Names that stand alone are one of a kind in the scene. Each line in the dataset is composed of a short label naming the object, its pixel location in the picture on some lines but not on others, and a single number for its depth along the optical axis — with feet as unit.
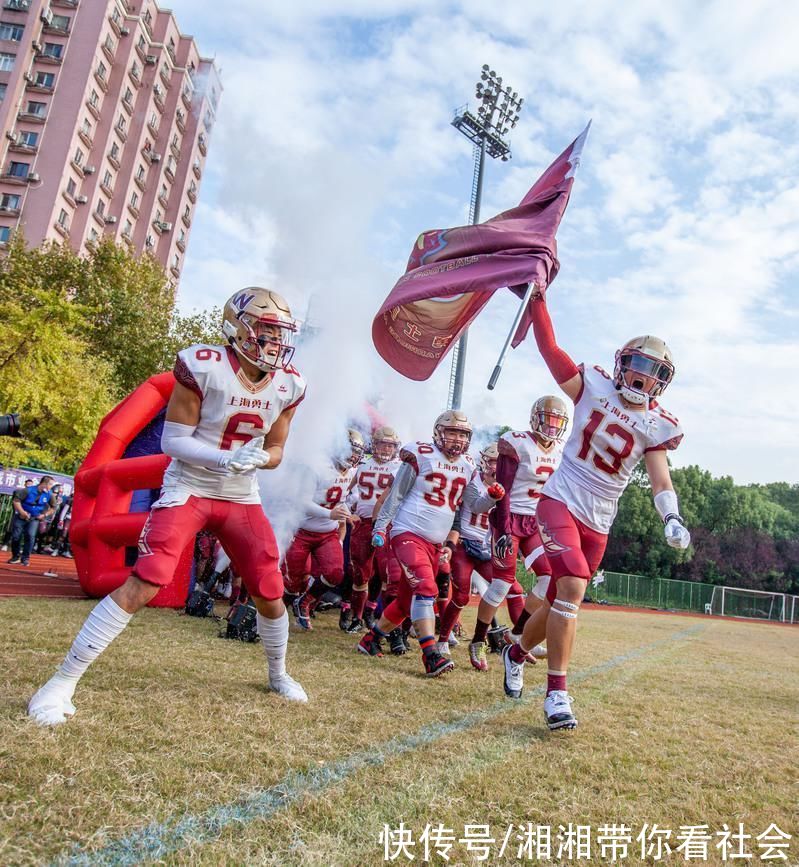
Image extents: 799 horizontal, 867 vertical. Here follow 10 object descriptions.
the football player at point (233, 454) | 12.01
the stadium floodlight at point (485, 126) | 93.76
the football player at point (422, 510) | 19.67
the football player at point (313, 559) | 26.76
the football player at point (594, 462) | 14.32
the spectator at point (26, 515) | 40.91
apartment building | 126.00
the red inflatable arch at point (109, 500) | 23.39
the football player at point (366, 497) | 28.43
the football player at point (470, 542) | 23.63
